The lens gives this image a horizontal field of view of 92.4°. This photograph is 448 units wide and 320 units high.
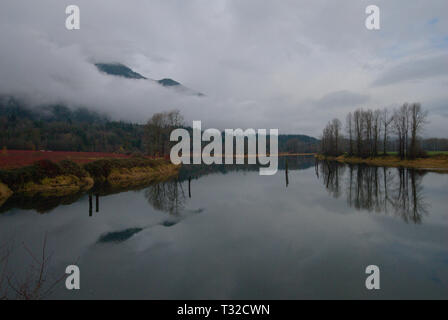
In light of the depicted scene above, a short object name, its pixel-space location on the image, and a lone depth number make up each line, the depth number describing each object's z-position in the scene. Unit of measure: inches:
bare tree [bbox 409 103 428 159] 1884.8
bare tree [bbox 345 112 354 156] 2802.7
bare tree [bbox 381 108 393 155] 2311.6
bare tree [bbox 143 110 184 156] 2010.8
